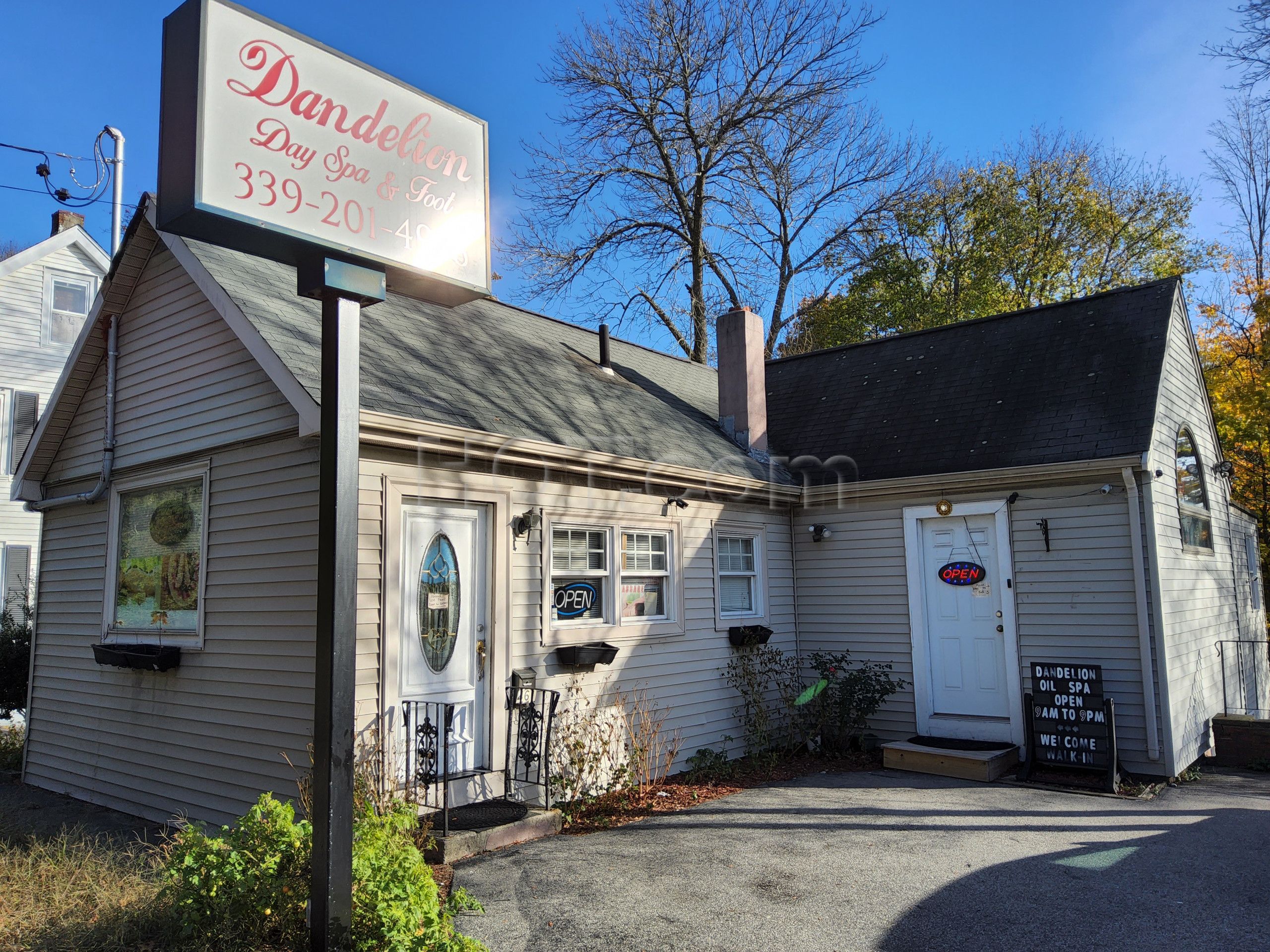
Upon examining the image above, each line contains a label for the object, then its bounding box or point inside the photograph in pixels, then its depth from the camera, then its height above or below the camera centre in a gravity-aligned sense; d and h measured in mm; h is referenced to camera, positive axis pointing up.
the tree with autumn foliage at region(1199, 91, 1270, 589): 16891 +4654
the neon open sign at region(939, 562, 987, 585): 9148 +62
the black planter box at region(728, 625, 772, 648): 9148 -531
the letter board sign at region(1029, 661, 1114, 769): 7961 -1282
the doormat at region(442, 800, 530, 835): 5984 -1583
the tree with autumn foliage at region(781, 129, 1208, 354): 22938 +8846
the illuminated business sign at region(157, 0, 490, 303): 3570 +1937
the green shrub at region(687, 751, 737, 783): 8203 -1725
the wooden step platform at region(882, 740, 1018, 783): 8062 -1704
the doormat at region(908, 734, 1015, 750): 8664 -1638
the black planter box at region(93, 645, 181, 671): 6953 -475
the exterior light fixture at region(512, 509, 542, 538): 7059 +524
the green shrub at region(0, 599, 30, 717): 10062 -770
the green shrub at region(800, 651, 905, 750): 9133 -1216
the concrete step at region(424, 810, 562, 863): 5551 -1644
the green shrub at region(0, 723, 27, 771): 9648 -1685
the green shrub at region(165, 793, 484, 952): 3471 -1211
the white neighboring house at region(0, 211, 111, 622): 15195 +4883
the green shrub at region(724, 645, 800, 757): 9125 -1140
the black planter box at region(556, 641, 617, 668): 7238 -550
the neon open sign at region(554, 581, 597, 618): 7465 -96
